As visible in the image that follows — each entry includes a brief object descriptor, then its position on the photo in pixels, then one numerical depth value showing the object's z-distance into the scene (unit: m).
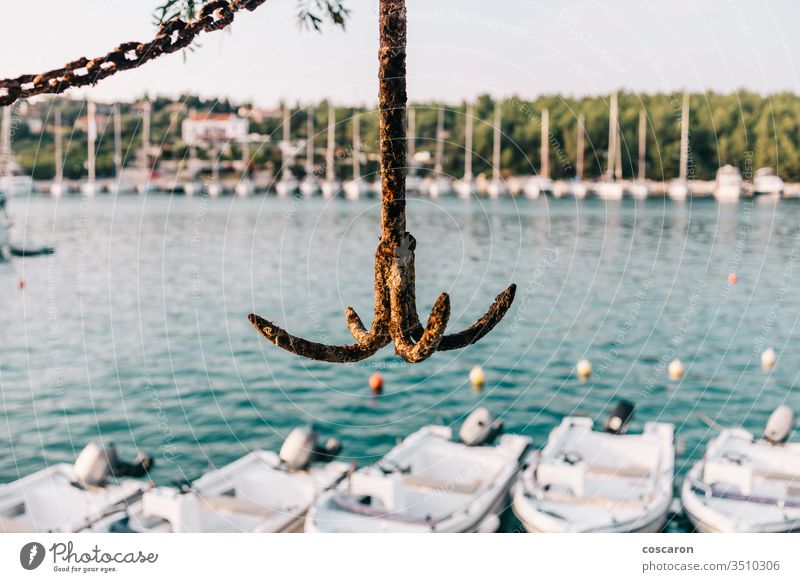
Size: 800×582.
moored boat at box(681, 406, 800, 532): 11.84
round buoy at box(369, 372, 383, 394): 20.41
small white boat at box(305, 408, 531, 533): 11.34
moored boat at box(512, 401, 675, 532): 11.67
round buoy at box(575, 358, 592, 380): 21.33
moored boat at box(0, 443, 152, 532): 11.68
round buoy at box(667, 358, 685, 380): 21.55
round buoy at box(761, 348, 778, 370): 22.41
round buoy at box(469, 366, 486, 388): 20.89
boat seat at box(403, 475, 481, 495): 12.60
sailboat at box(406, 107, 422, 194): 45.33
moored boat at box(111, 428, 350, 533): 11.27
